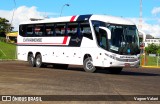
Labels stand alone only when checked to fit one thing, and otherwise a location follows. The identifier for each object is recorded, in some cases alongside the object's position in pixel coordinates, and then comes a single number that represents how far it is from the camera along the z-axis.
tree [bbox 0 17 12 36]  114.91
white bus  17.42
